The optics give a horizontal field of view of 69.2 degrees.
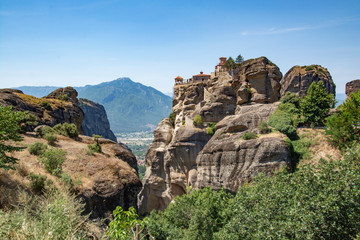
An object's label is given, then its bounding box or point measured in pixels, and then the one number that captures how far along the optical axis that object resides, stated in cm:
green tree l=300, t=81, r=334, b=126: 3128
